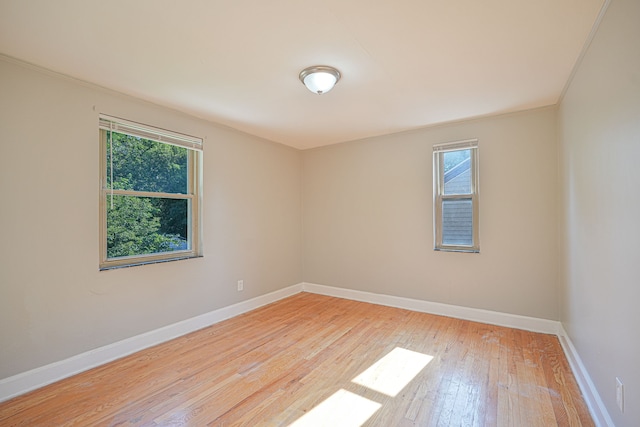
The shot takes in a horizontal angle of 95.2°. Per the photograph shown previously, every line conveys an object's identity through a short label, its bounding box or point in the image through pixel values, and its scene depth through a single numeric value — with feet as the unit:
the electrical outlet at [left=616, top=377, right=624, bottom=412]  4.77
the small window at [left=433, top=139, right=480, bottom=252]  11.45
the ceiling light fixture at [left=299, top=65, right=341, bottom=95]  7.26
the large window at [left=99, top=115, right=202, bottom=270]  8.58
